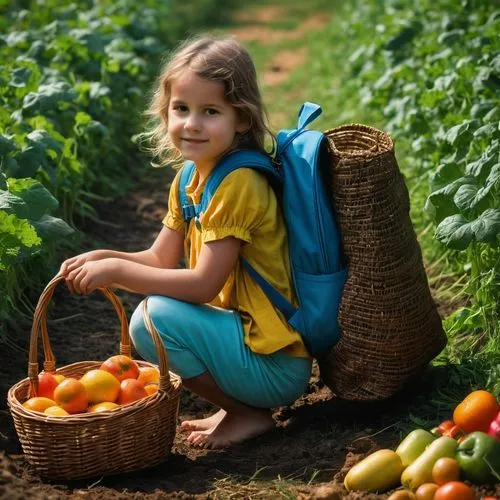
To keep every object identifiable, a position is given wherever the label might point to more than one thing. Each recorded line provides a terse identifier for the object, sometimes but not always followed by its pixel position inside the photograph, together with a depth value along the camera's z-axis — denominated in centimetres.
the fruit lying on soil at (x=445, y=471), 293
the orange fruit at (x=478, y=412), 315
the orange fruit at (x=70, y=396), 335
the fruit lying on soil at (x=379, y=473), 307
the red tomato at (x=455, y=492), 281
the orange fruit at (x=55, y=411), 328
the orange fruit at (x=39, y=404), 334
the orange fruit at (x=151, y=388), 349
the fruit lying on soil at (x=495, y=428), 308
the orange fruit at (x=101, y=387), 342
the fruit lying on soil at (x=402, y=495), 290
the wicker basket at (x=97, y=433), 326
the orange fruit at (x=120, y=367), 354
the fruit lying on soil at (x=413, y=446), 311
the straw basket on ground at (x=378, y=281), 356
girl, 350
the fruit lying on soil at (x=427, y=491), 290
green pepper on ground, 294
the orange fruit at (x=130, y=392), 343
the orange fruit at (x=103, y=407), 334
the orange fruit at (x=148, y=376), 361
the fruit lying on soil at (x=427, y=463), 298
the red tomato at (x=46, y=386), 346
